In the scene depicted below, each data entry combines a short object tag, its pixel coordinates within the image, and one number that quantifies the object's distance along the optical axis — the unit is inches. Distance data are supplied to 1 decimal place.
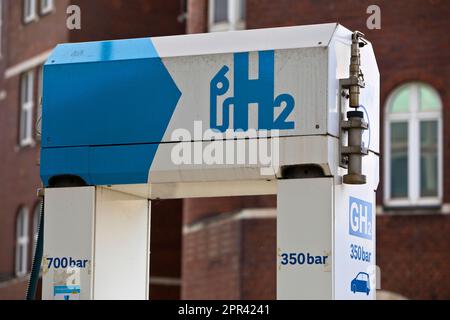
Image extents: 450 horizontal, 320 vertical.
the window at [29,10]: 1395.2
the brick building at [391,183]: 964.0
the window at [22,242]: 1378.0
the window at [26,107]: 1395.2
